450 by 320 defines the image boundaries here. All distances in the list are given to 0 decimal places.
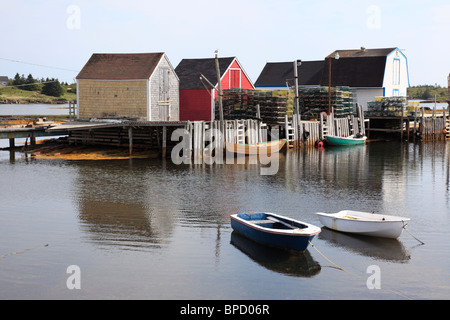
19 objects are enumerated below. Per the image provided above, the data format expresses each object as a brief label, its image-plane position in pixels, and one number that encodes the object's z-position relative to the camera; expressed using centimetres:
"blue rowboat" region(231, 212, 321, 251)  1554
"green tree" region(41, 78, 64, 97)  14062
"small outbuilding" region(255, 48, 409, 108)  5747
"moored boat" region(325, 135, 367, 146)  4771
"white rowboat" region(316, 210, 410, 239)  1705
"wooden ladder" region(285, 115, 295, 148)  4428
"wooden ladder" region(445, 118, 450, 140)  5678
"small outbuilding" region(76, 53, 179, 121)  4088
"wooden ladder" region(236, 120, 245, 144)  3928
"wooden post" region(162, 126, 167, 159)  3722
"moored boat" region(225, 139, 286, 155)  3825
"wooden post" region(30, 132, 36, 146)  4212
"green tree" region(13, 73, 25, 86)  13965
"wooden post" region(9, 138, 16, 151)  4178
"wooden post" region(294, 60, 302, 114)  4262
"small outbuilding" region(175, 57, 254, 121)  4559
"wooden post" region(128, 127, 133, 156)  3800
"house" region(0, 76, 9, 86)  15438
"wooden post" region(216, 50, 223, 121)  3747
